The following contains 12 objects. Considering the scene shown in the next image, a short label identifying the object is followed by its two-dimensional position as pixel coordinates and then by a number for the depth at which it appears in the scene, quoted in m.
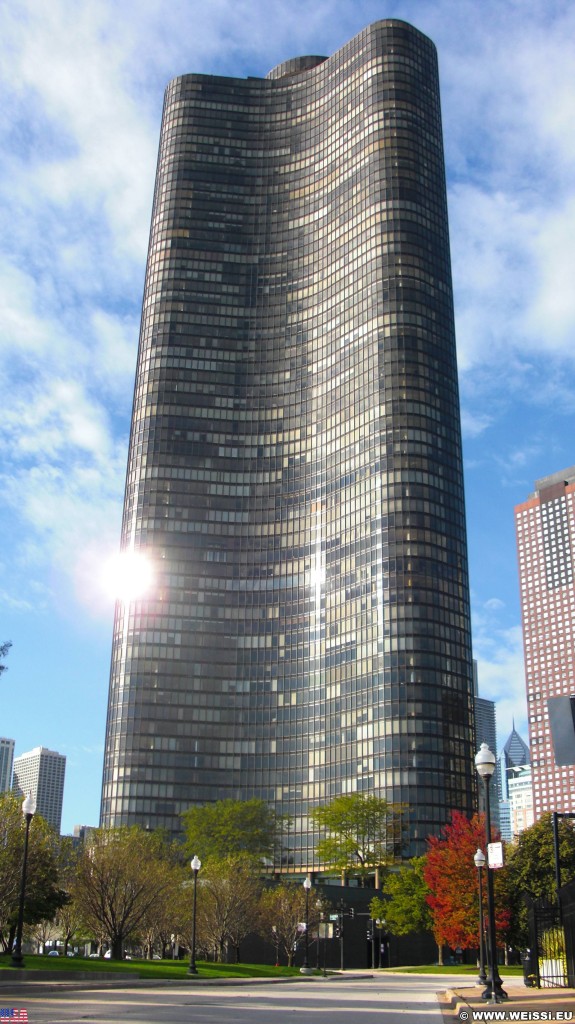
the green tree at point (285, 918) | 90.12
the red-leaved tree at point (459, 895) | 75.88
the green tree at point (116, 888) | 63.78
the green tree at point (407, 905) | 102.06
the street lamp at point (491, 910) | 25.80
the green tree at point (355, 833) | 137.88
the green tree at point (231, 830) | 138.50
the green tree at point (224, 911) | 81.06
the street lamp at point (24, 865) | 39.16
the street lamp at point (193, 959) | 52.19
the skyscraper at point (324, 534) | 158.88
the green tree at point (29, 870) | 57.31
